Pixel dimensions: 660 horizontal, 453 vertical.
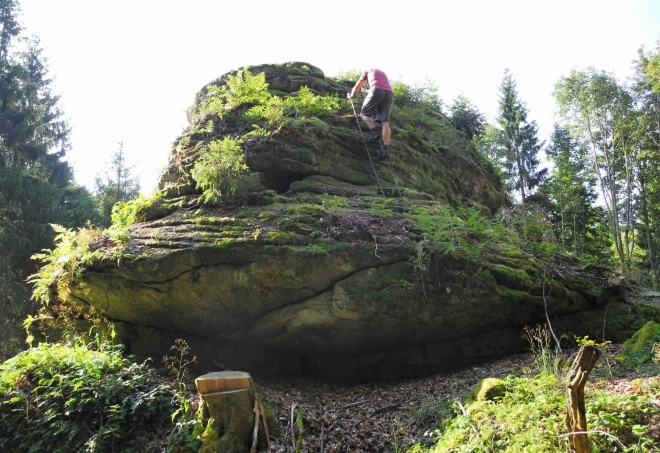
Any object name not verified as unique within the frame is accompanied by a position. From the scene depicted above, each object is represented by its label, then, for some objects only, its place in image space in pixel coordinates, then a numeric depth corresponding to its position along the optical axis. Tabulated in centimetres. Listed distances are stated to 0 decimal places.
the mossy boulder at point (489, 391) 509
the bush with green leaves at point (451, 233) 711
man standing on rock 1016
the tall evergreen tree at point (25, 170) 1580
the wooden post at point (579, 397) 355
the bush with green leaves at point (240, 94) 1024
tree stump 493
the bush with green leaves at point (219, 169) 808
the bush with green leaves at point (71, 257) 715
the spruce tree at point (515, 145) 3334
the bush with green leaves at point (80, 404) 549
